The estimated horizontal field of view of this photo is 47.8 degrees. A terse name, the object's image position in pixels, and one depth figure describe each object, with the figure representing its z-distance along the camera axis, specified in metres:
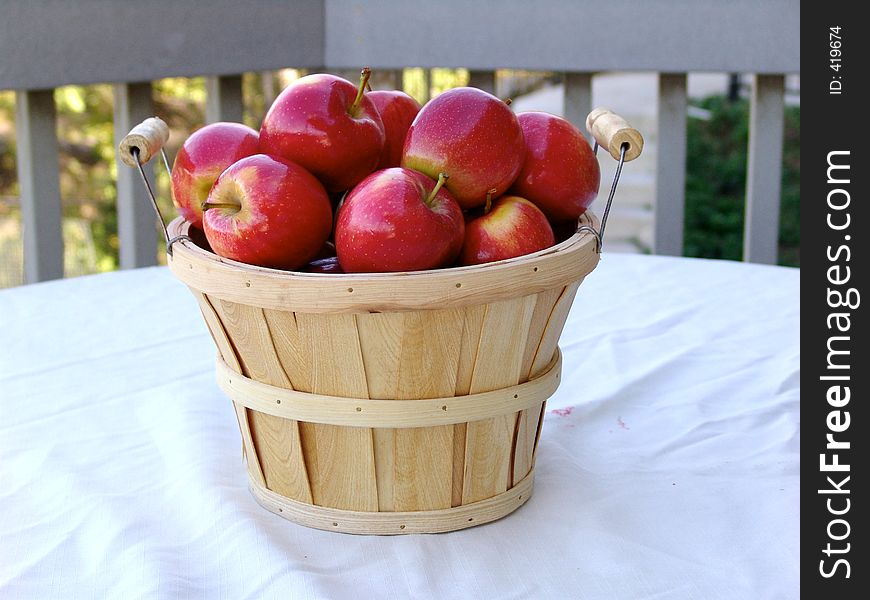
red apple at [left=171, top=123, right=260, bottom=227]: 0.82
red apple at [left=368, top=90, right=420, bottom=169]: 0.86
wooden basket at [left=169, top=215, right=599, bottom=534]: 0.65
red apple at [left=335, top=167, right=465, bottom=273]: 0.69
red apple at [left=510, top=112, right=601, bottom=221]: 0.81
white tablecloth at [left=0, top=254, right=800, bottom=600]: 0.67
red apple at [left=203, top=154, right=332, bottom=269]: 0.71
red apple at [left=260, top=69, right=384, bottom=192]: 0.76
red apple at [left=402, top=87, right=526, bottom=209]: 0.76
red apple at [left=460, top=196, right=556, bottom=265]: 0.73
